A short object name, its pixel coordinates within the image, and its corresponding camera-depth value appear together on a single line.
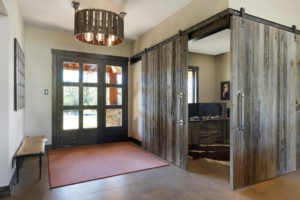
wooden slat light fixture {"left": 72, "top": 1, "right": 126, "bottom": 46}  2.75
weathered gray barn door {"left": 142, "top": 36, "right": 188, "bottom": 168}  3.33
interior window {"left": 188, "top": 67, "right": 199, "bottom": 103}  6.20
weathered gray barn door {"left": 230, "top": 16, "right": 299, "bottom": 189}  2.54
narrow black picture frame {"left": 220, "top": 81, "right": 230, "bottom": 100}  5.99
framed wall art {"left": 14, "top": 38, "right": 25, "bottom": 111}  2.83
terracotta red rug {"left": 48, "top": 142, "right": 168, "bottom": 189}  2.96
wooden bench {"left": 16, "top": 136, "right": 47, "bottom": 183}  2.76
